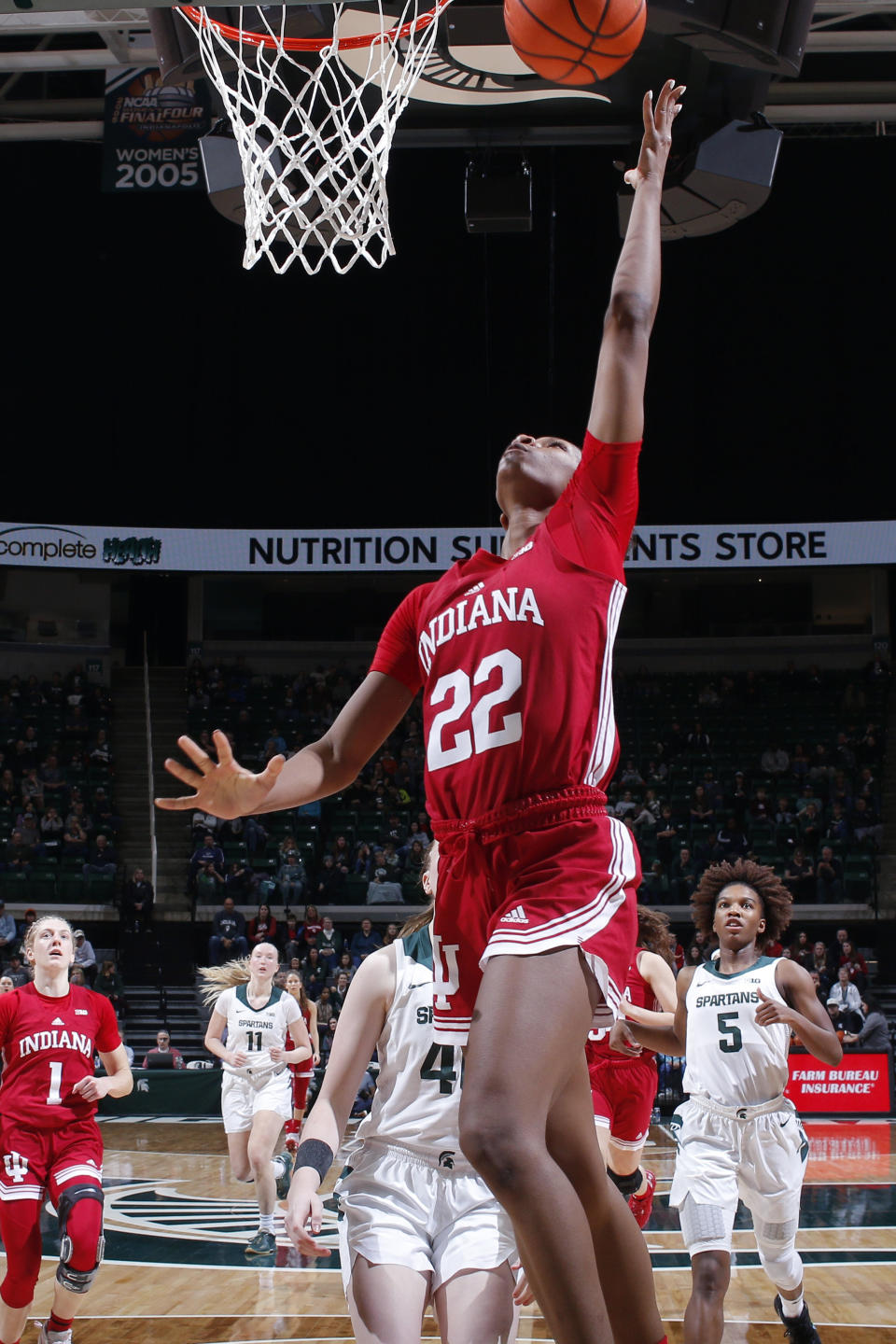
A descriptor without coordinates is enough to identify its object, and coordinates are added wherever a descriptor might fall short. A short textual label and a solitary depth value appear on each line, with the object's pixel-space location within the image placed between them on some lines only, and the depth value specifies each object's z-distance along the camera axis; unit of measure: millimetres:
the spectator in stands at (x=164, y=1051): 16484
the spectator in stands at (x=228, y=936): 17906
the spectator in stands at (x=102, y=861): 20323
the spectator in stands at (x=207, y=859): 19969
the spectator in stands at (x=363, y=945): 17422
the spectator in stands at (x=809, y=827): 20281
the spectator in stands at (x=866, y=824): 20453
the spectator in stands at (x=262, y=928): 17766
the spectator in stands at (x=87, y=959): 16922
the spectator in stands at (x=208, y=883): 19703
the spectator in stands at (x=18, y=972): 15711
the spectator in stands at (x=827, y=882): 19328
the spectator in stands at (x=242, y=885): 19781
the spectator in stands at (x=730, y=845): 19722
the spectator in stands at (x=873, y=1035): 15602
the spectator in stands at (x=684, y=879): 19252
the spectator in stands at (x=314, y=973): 16688
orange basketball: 5125
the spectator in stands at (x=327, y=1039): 15688
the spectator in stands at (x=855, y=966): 16791
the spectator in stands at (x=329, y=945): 17281
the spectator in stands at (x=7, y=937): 17328
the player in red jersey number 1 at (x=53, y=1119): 5816
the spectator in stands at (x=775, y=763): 22422
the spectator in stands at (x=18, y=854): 20234
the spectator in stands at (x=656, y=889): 19141
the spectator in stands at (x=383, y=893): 19594
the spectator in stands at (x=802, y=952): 17523
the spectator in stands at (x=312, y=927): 17719
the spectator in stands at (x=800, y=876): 19469
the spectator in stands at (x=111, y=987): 17828
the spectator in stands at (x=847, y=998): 15828
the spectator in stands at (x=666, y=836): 19688
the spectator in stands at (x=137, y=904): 19188
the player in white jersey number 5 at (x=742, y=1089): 5809
